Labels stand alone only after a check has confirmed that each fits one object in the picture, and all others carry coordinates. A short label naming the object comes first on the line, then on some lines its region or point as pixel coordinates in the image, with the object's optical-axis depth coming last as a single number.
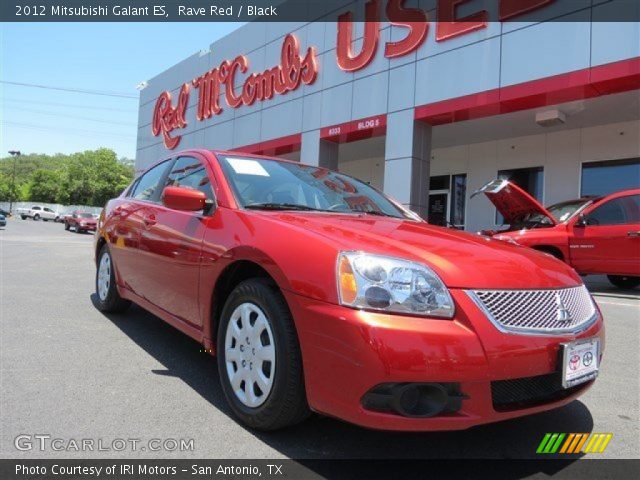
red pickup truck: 8.11
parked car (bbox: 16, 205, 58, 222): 57.19
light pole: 68.26
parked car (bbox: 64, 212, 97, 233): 30.47
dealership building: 10.67
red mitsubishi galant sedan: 2.03
